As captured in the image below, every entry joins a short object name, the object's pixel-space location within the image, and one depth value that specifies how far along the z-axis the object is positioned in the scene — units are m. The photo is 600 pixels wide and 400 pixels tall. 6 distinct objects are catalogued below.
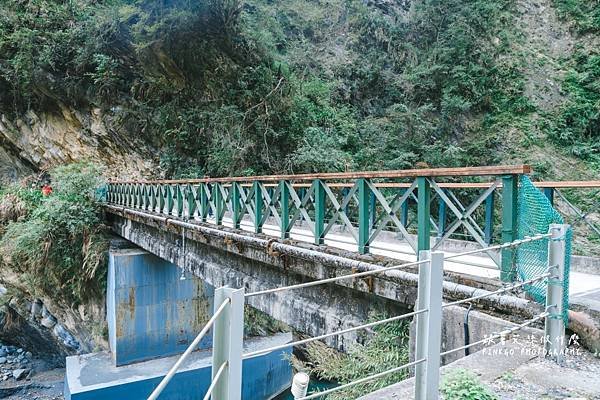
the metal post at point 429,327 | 2.17
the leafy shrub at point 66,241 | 12.13
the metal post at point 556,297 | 2.73
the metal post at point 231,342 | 1.61
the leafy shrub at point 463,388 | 2.18
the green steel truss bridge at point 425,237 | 1.64
